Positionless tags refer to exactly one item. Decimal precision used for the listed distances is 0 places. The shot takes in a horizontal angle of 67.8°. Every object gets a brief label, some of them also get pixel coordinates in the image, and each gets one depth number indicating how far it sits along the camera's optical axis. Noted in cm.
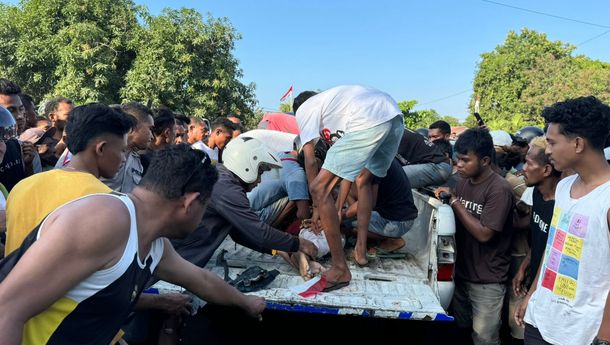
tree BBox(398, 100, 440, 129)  2414
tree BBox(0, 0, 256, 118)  1658
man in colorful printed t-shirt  208
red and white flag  1685
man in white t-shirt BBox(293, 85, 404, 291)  338
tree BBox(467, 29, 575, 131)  3203
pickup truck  285
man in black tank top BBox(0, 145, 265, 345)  125
